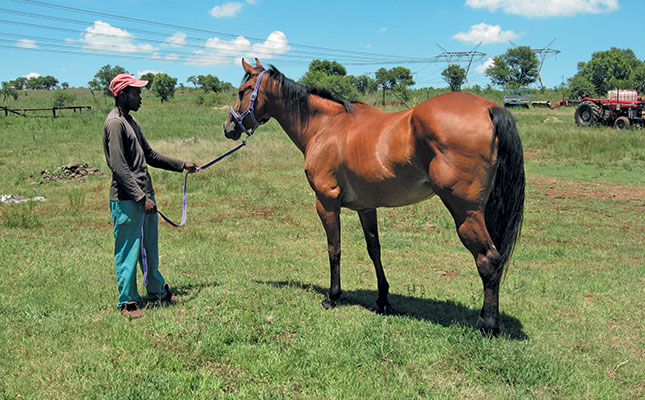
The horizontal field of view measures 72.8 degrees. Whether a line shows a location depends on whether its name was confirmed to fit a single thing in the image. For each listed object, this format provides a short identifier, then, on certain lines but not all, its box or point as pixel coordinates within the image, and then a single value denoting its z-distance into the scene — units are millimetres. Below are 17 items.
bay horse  3596
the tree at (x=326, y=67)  80438
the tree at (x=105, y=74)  78925
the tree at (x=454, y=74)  52938
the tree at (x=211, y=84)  75500
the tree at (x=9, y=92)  65838
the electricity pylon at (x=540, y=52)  74875
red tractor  23969
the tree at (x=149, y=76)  77281
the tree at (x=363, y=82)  72312
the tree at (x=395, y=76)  79188
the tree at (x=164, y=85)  66188
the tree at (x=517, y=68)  81375
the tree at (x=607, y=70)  61066
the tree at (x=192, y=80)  95881
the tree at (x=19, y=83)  108175
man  4227
